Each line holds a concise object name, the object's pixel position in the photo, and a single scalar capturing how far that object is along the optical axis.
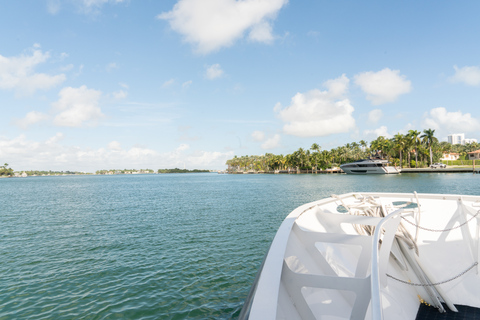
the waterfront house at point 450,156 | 135.00
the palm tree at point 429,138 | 93.31
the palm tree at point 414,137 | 95.03
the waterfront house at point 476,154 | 106.55
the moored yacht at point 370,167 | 93.38
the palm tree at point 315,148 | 144.25
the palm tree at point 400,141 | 98.94
